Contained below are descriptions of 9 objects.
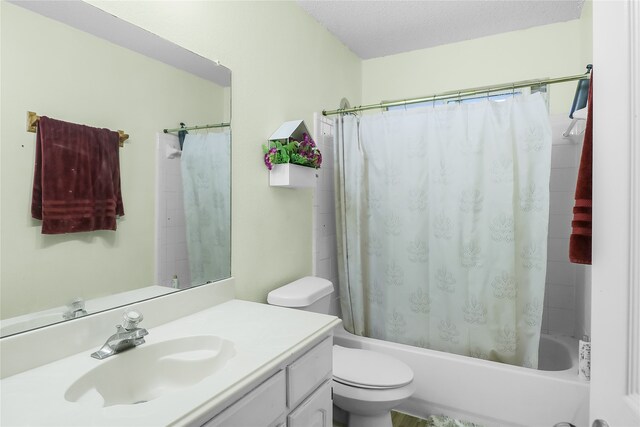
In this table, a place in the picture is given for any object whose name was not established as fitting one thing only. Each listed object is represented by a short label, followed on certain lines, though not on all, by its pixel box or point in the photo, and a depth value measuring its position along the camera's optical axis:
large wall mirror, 0.92
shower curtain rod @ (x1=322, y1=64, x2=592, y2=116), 1.69
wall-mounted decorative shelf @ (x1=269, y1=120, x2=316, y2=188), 1.76
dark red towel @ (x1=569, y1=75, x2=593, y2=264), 0.74
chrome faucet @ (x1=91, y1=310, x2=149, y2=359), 0.99
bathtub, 1.59
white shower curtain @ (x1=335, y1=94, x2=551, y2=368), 1.78
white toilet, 1.53
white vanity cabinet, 0.88
